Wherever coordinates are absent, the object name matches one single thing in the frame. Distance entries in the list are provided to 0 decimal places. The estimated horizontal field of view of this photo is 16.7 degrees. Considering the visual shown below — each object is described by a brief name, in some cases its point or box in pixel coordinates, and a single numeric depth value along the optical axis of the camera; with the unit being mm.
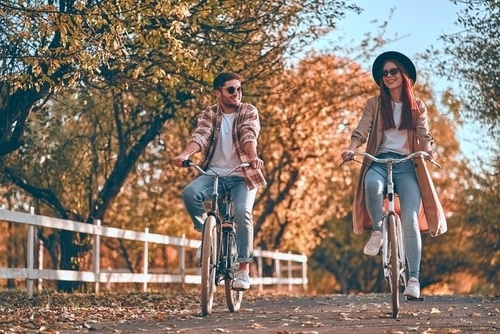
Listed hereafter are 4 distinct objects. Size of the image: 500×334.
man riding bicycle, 14814
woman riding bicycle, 14305
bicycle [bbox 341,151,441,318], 13703
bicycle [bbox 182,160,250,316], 14351
